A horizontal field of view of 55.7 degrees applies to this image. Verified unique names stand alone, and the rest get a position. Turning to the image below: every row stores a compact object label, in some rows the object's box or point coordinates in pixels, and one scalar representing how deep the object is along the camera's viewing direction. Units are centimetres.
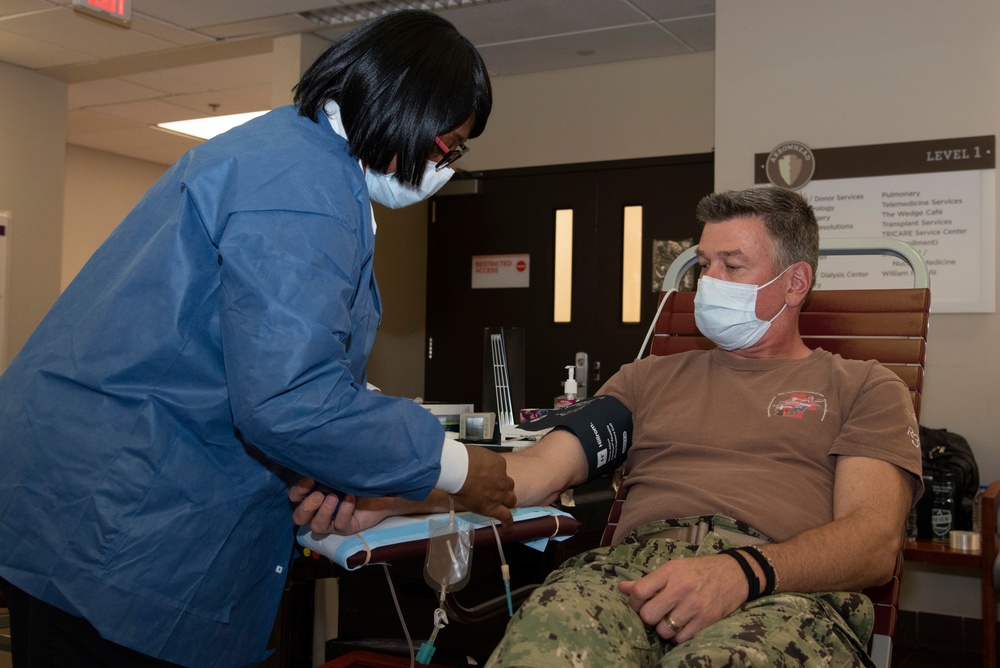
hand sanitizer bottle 264
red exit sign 359
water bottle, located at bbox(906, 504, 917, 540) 342
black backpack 347
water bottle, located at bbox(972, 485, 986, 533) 341
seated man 133
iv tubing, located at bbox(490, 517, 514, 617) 156
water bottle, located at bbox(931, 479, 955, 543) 342
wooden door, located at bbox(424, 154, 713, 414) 549
